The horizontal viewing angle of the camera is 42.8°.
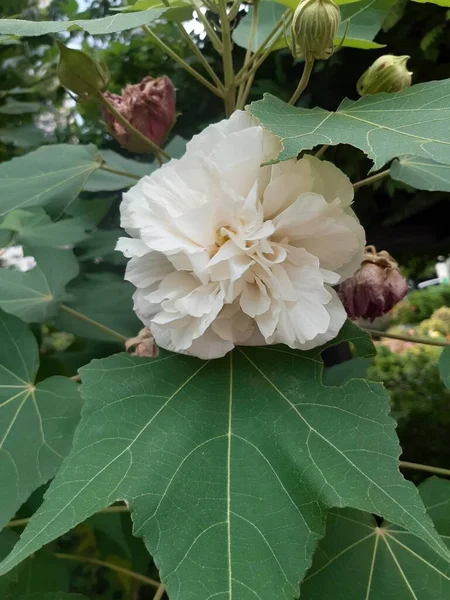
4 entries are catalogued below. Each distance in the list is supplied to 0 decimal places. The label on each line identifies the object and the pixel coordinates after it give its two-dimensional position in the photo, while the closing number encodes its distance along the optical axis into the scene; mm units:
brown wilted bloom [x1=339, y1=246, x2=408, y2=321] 503
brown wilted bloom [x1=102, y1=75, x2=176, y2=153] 591
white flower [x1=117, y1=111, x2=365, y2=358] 379
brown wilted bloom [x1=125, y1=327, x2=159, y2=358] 479
